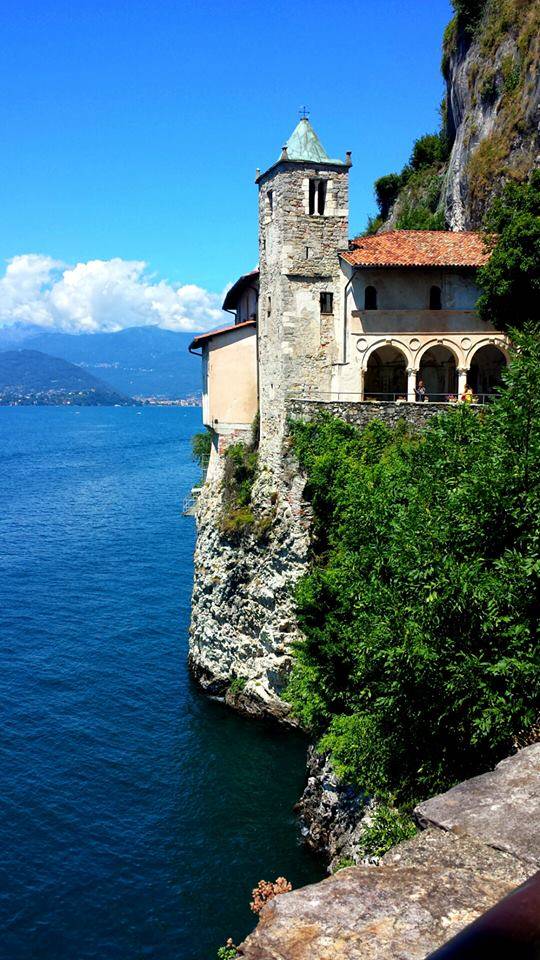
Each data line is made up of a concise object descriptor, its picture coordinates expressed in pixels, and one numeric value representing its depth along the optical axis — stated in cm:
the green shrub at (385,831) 2006
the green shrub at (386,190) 6981
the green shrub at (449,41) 5622
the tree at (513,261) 3497
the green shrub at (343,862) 2322
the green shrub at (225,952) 1967
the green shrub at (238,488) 3959
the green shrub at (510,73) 4369
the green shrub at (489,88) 4653
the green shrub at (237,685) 3825
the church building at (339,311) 3759
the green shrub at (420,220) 5416
